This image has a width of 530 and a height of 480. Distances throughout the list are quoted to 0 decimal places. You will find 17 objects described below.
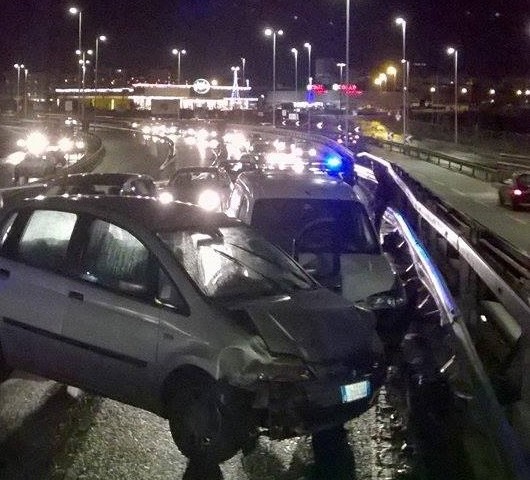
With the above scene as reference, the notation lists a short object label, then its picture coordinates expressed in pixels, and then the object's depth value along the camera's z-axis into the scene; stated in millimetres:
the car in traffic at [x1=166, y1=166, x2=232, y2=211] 20656
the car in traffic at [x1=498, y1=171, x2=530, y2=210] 35531
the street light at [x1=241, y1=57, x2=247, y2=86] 144775
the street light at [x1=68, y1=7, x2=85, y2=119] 58138
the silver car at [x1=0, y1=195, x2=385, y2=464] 6648
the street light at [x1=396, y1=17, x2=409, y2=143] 66506
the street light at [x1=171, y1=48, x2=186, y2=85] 124338
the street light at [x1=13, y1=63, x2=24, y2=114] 139450
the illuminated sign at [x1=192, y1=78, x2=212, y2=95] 160875
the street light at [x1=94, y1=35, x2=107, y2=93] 82062
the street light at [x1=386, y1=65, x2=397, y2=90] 162638
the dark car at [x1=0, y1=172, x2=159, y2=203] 16891
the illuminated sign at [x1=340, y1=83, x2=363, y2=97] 127850
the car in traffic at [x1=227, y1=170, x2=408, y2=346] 9758
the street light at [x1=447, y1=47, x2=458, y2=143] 75625
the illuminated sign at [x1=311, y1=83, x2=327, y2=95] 144675
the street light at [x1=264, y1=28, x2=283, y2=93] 80131
